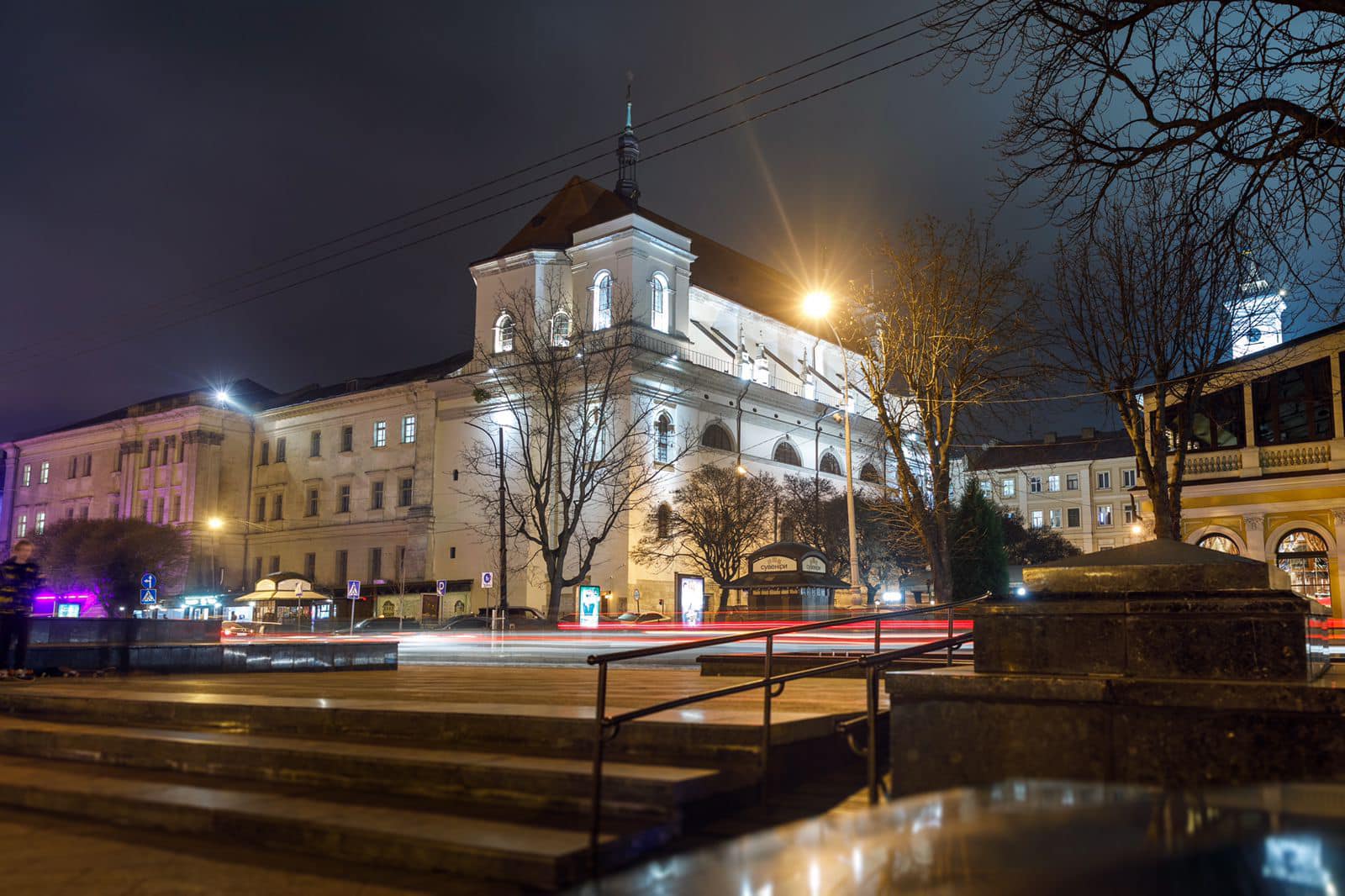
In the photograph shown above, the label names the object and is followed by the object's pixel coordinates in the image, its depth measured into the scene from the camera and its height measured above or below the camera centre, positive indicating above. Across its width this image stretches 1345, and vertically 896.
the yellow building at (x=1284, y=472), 34.97 +3.59
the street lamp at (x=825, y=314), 26.98 +6.86
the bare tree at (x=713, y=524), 48.78 +2.37
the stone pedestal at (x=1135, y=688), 4.96 -0.57
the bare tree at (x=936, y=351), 25.48 +5.44
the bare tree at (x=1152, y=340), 22.80 +5.30
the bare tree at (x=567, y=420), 42.12 +7.26
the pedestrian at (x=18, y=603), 12.35 -0.40
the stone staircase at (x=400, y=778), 4.80 -1.18
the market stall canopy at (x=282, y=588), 48.34 -0.75
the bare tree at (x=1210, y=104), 8.28 +3.98
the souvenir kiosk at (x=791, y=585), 27.37 -0.30
